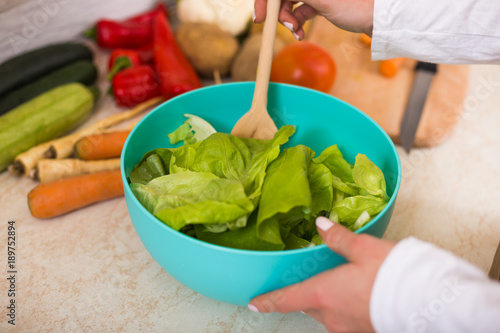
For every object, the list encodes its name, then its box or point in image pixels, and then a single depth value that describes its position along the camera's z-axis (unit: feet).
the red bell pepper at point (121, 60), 2.41
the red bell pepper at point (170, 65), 2.34
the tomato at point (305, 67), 2.26
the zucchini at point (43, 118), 2.07
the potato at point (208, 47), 2.45
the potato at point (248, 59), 2.35
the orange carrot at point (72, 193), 1.91
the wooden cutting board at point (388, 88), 2.23
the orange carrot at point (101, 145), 2.10
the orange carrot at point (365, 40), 2.49
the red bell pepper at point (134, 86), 2.33
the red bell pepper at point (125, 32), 2.58
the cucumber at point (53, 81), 2.21
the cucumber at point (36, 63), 2.26
